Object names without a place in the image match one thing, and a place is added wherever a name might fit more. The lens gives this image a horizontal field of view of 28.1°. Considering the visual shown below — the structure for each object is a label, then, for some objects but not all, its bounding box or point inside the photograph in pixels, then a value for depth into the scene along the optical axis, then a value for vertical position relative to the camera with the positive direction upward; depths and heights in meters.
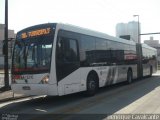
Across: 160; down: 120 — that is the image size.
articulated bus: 12.05 -0.01
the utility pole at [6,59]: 18.01 +0.12
